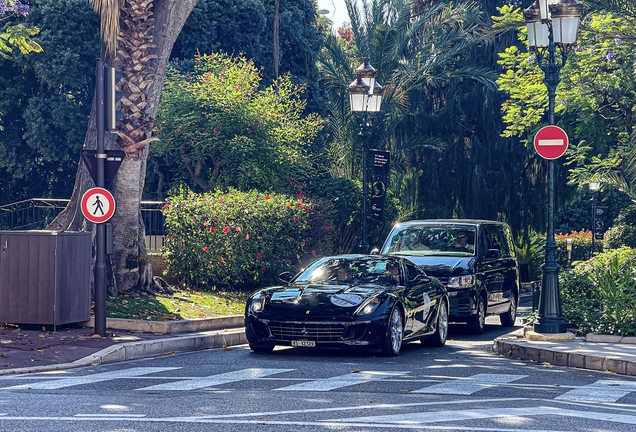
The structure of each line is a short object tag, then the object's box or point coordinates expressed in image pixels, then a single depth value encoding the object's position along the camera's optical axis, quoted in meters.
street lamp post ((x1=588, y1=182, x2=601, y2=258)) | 43.72
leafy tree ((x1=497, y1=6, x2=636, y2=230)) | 26.14
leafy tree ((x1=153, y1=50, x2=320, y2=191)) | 28.21
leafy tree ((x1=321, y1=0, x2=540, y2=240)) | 36.47
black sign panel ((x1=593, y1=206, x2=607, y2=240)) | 44.75
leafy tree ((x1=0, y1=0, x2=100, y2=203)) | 35.69
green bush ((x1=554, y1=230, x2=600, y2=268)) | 49.34
